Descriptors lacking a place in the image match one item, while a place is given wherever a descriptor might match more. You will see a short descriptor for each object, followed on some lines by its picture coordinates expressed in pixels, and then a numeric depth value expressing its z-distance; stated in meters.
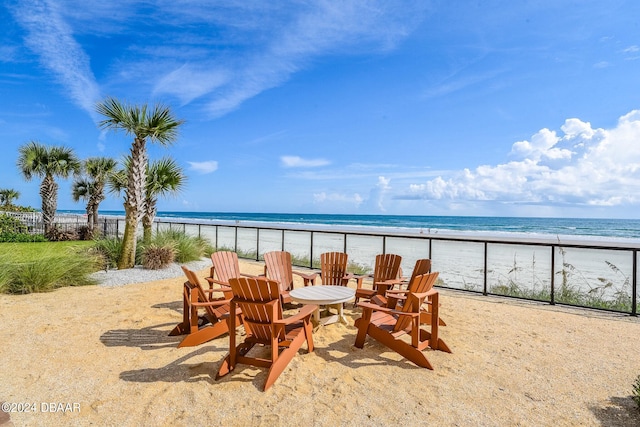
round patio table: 4.00
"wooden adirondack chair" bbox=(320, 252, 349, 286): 5.33
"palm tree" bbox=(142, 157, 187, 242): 9.71
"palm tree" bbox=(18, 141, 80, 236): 16.42
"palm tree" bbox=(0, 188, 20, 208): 28.64
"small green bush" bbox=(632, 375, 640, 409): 2.50
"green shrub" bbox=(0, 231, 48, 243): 14.90
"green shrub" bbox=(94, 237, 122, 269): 7.97
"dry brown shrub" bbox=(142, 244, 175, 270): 7.84
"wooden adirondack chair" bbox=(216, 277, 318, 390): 2.89
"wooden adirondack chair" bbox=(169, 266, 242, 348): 3.63
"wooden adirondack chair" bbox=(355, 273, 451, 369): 3.28
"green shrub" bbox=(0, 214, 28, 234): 15.36
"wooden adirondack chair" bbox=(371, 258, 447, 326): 4.09
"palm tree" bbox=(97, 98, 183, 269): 7.79
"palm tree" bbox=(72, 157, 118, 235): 17.77
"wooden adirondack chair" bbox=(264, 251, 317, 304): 5.09
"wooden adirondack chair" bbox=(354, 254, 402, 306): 4.89
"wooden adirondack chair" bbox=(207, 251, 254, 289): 4.82
